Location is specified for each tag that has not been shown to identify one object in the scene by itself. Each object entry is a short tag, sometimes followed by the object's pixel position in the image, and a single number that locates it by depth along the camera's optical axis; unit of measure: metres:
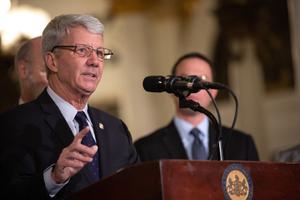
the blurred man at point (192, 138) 9.27
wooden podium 5.20
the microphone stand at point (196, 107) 6.44
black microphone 6.37
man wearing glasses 6.46
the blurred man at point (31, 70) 9.06
